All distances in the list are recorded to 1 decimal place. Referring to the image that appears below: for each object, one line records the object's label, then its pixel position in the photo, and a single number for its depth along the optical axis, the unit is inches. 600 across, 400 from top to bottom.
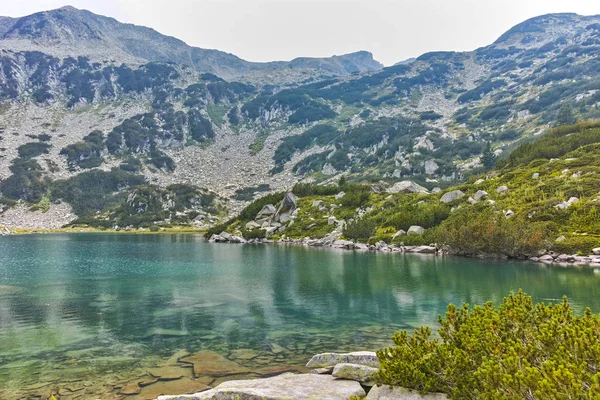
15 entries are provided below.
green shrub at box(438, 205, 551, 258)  1841.8
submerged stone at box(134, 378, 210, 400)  462.9
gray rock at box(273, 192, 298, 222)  4030.5
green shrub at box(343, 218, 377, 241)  2947.8
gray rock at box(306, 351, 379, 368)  452.0
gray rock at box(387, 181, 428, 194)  4052.7
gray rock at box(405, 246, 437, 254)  2331.0
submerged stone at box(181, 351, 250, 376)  541.0
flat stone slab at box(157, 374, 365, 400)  346.0
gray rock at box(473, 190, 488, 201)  2527.1
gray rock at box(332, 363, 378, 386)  390.6
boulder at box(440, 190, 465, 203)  2815.0
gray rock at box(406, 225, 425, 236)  2610.7
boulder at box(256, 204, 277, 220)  4195.4
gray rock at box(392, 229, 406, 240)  2706.7
